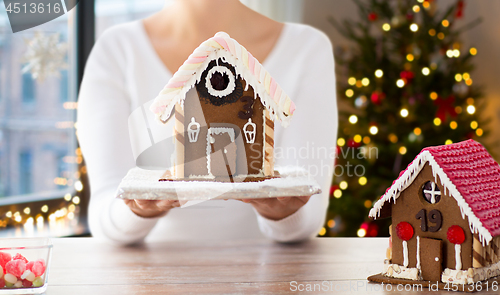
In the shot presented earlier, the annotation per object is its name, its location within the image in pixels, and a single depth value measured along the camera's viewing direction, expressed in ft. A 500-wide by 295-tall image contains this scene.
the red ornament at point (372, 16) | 8.23
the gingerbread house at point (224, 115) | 2.76
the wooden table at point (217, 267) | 2.31
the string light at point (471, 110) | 7.78
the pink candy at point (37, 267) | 2.23
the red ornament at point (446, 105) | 7.75
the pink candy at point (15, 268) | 2.20
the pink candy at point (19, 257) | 2.27
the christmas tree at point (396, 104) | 7.72
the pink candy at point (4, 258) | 2.22
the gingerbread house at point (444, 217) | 2.09
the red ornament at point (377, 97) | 7.84
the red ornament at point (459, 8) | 8.08
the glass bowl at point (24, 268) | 2.20
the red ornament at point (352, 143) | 7.93
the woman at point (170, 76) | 4.12
